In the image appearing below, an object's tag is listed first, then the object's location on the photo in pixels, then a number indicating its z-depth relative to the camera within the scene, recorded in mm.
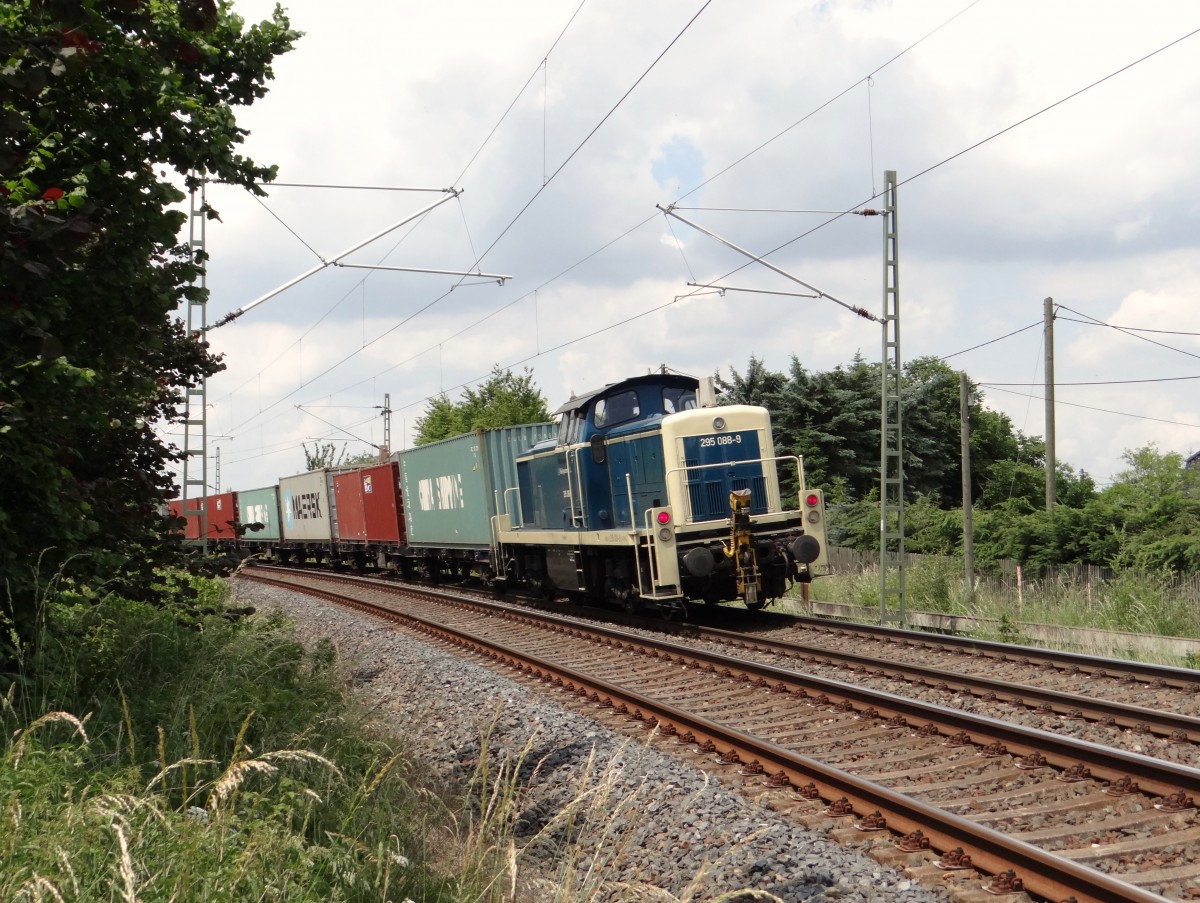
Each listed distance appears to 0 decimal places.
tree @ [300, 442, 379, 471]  70125
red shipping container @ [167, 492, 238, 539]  40062
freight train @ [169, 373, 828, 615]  13203
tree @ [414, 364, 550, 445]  50188
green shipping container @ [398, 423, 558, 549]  19812
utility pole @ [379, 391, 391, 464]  53469
